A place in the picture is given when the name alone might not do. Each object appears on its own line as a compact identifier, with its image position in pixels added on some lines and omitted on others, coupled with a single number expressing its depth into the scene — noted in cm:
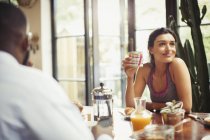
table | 136
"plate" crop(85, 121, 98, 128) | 139
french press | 167
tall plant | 293
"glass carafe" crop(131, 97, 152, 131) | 148
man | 73
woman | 219
